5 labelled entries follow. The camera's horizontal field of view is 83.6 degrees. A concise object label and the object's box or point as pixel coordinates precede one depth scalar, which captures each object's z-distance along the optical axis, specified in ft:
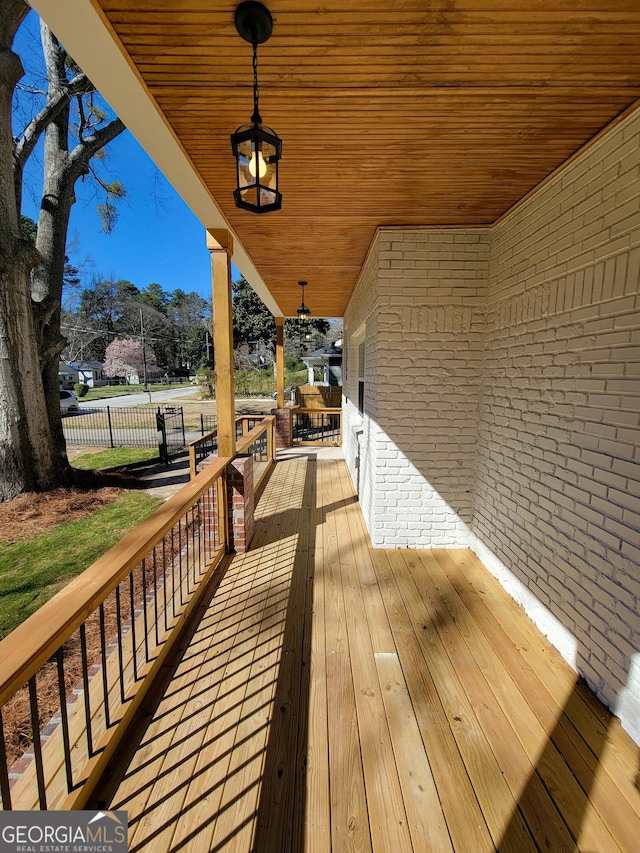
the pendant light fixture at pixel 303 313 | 19.99
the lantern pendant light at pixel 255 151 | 4.10
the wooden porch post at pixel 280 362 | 26.61
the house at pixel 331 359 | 48.77
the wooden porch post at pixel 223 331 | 9.87
